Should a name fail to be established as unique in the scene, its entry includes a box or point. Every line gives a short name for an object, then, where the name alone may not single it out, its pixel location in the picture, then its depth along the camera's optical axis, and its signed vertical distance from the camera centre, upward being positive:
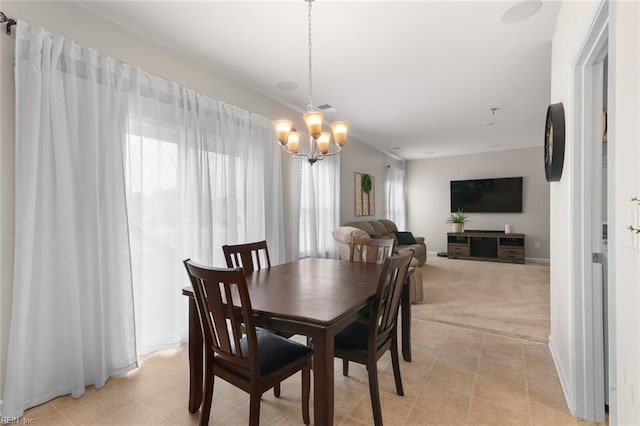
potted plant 7.33 -0.33
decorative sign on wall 5.95 +0.31
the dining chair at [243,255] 2.28 -0.36
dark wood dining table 1.31 -0.48
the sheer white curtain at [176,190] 2.36 +0.19
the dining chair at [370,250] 2.65 -0.38
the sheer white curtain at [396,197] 7.40 +0.29
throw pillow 6.36 -0.67
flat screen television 7.07 +0.29
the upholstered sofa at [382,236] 3.78 -0.52
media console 6.57 -0.92
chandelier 2.08 +0.58
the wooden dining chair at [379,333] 1.60 -0.76
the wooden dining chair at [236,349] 1.33 -0.71
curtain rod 1.71 +1.13
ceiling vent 4.04 +1.41
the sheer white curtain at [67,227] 1.75 -0.09
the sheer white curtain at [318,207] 4.29 +0.04
